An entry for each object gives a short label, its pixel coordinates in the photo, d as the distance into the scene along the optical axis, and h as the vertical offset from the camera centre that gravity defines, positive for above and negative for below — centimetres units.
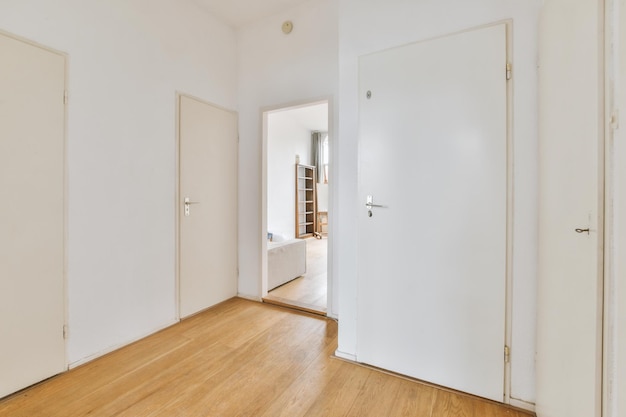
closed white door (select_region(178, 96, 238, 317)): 276 +1
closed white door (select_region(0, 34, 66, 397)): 167 -5
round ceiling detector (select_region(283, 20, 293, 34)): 296 +183
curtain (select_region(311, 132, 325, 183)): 835 +161
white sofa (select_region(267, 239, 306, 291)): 354 -72
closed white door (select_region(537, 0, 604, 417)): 94 -1
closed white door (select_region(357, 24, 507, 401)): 162 -2
